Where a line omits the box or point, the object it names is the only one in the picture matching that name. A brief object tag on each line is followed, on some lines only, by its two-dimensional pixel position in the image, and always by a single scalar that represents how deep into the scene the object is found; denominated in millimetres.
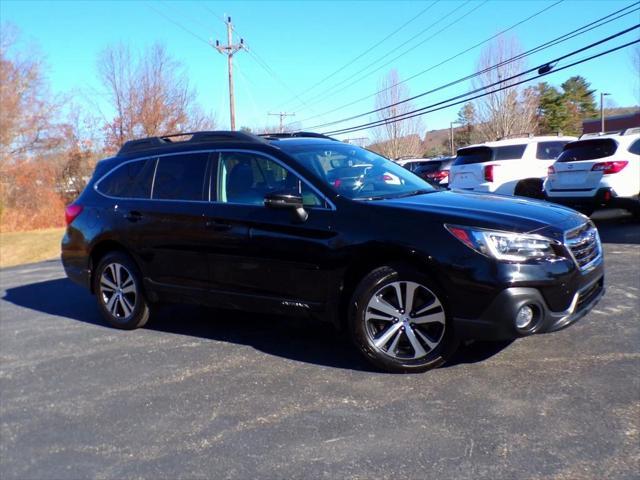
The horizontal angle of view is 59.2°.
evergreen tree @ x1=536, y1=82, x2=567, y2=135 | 44719
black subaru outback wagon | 3754
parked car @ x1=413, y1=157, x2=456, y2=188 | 20781
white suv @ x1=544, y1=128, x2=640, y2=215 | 9734
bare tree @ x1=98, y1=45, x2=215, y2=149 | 32281
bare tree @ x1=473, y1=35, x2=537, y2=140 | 35156
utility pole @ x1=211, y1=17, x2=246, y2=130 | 32750
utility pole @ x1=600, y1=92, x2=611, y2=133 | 45756
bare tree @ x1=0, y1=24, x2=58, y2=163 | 25969
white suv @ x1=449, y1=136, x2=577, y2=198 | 12680
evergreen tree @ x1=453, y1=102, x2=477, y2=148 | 40519
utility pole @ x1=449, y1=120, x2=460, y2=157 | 58762
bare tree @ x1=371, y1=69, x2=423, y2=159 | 41719
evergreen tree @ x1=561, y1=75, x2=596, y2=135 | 50188
